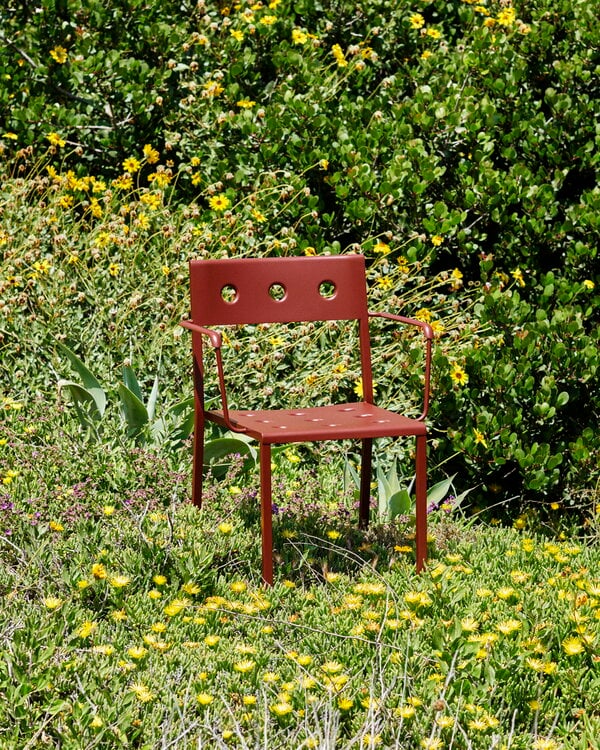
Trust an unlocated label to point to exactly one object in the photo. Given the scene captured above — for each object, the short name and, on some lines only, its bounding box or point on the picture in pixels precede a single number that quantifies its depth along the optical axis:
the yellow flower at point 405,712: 4.67
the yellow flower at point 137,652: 5.12
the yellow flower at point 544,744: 4.52
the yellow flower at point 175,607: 5.61
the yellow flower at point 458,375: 8.87
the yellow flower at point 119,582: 5.70
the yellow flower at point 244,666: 5.11
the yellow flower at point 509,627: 5.28
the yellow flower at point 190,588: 5.99
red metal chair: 6.41
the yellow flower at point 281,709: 4.71
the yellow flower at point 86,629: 5.25
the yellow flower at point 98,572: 5.82
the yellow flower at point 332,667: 4.99
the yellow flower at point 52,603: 5.31
